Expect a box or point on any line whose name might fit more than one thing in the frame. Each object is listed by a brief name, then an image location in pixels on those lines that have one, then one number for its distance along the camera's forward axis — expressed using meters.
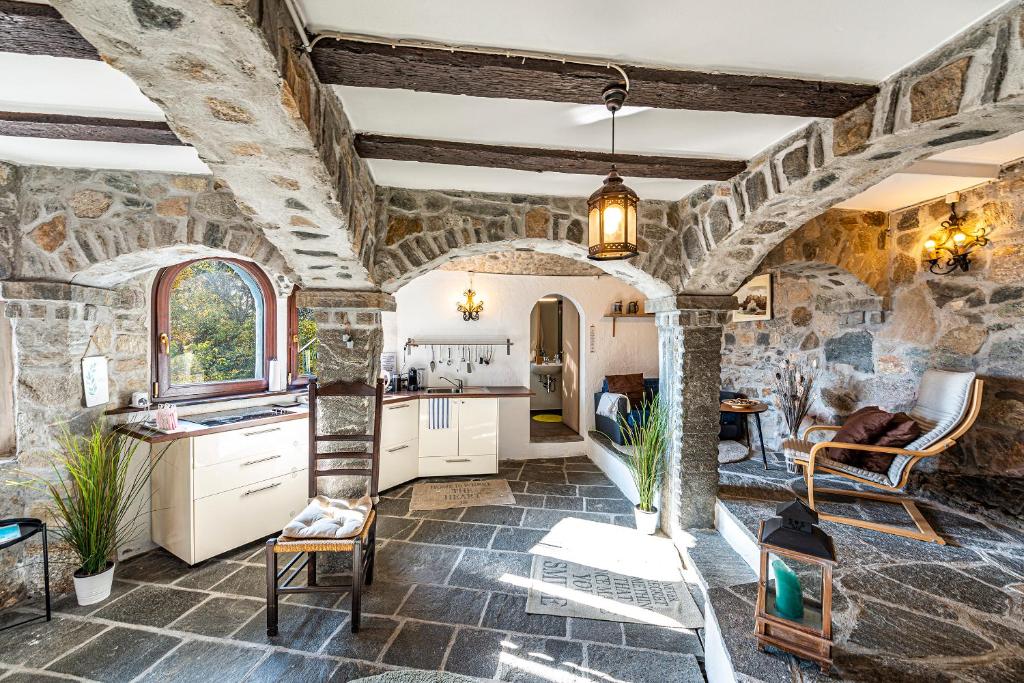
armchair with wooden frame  2.56
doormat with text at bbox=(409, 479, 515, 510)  3.61
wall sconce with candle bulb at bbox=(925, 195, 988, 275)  2.90
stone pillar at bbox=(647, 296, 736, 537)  2.94
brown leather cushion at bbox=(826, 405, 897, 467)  2.97
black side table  2.16
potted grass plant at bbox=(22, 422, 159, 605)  2.32
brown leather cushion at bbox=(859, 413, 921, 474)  2.80
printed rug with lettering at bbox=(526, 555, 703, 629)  2.23
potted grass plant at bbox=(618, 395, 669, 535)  3.07
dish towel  4.15
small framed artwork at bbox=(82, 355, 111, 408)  2.53
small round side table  3.92
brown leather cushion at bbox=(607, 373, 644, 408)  4.80
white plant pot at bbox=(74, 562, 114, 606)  2.31
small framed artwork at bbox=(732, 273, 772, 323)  4.38
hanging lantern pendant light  1.64
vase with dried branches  3.98
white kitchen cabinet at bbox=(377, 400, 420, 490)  3.84
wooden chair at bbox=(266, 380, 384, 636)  2.05
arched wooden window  3.12
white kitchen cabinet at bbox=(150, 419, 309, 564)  2.63
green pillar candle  1.44
